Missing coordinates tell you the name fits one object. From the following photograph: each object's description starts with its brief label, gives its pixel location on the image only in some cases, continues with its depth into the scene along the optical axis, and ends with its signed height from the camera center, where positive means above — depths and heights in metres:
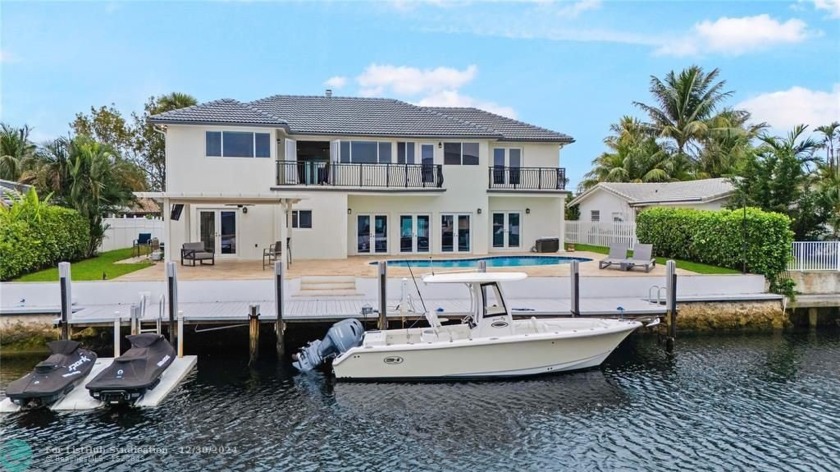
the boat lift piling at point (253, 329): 13.88 -2.32
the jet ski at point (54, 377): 10.62 -2.80
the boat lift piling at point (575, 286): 15.04 -1.38
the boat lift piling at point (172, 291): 13.94 -1.38
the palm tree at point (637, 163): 37.94 +4.98
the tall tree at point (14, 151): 32.88 +5.29
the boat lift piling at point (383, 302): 14.33 -1.70
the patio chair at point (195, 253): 20.45 -0.66
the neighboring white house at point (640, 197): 25.98 +1.97
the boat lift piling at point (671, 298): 14.99 -1.71
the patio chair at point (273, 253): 21.19 -0.70
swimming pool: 22.16 -1.09
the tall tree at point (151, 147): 43.16 +6.90
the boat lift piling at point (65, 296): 13.70 -1.48
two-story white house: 22.50 +2.54
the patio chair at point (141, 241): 25.97 -0.27
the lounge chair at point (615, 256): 20.17 -0.78
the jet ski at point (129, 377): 10.72 -2.77
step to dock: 17.09 -1.59
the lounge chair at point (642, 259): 19.52 -0.85
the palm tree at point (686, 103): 40.84 +9.70
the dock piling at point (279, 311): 14.08 -1.91
